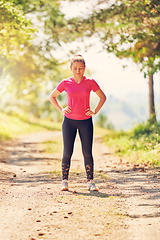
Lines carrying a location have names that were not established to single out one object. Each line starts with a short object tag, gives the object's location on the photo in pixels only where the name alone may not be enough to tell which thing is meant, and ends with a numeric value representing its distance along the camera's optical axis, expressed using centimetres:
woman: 751
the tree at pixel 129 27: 1379
